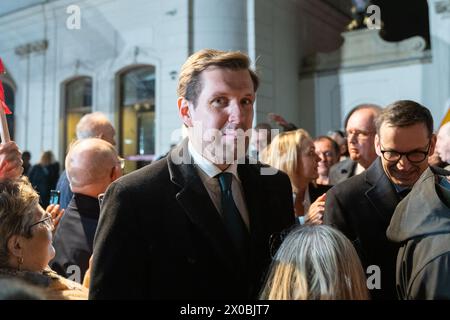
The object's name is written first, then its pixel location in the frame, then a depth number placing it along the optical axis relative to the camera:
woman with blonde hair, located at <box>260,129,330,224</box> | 2.96
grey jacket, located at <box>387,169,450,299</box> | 1.35
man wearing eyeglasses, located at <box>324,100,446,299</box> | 2.02
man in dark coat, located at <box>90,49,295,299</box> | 1.39
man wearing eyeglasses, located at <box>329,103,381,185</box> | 3.01
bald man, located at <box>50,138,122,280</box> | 2.19
